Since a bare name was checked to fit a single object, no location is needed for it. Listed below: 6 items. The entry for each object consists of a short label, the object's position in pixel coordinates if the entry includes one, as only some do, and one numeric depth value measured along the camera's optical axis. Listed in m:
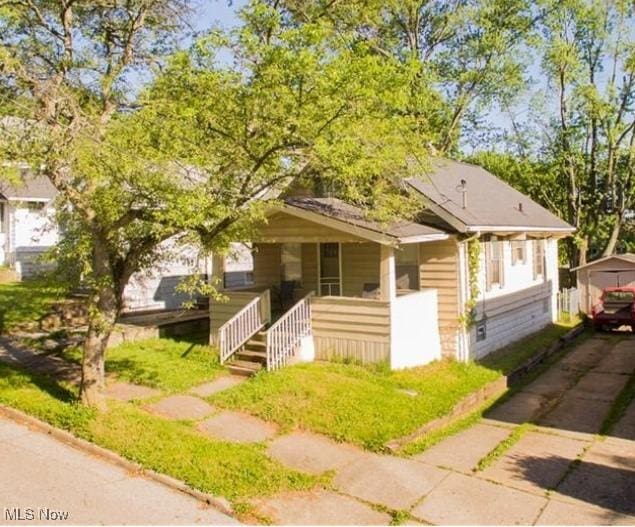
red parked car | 20.92
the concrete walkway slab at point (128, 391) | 11.17
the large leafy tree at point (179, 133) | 8.99
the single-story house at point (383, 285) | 13.05
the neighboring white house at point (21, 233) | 25.83
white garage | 22.92
